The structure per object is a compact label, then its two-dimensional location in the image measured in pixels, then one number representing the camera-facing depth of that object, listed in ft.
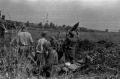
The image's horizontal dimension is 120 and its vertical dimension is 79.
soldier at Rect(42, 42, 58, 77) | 23.11
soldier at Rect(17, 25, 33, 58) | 20.43
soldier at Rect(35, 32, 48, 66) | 22.66
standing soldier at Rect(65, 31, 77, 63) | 25.53
